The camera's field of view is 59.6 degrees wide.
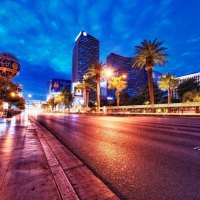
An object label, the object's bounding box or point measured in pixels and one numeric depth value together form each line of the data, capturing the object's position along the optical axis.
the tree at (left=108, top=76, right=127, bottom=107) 58.09
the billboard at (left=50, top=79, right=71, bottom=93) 184.00
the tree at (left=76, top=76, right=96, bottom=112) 70.25
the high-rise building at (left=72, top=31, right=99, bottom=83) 191.38
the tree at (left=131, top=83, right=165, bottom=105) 83.69
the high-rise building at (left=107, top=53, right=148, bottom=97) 185.75
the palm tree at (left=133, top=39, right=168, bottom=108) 37.16
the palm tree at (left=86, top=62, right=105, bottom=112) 51.94
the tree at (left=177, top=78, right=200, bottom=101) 81.31
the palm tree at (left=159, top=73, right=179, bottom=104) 62.66
